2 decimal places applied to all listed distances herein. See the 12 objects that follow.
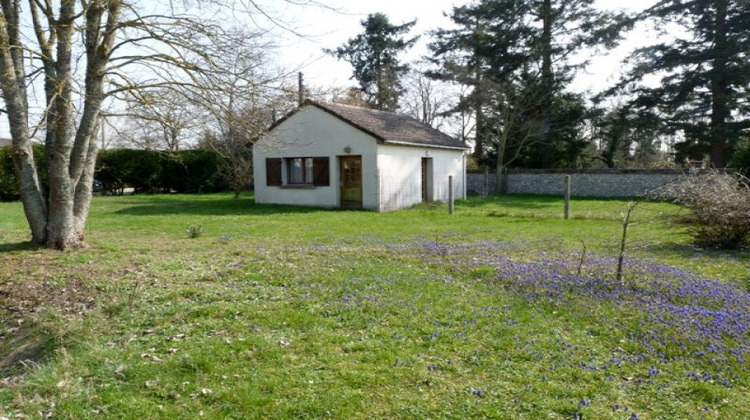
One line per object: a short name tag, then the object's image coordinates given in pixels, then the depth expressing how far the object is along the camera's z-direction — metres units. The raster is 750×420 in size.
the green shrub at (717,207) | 8.88
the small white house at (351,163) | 18.33
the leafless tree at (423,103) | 33.28
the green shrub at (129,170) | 25.00
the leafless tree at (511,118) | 26.77
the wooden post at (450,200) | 16.38
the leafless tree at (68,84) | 7.23
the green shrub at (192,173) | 26.73
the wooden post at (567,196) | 14.88
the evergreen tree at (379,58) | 34.28
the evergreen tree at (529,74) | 27.19
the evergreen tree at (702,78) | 23.73
